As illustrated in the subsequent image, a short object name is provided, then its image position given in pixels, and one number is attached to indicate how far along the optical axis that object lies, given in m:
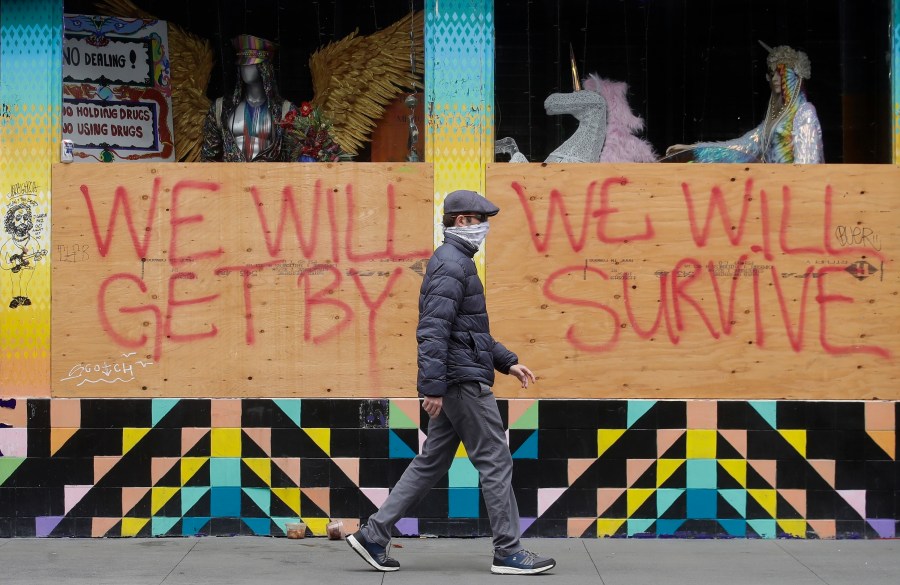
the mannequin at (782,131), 7.39
